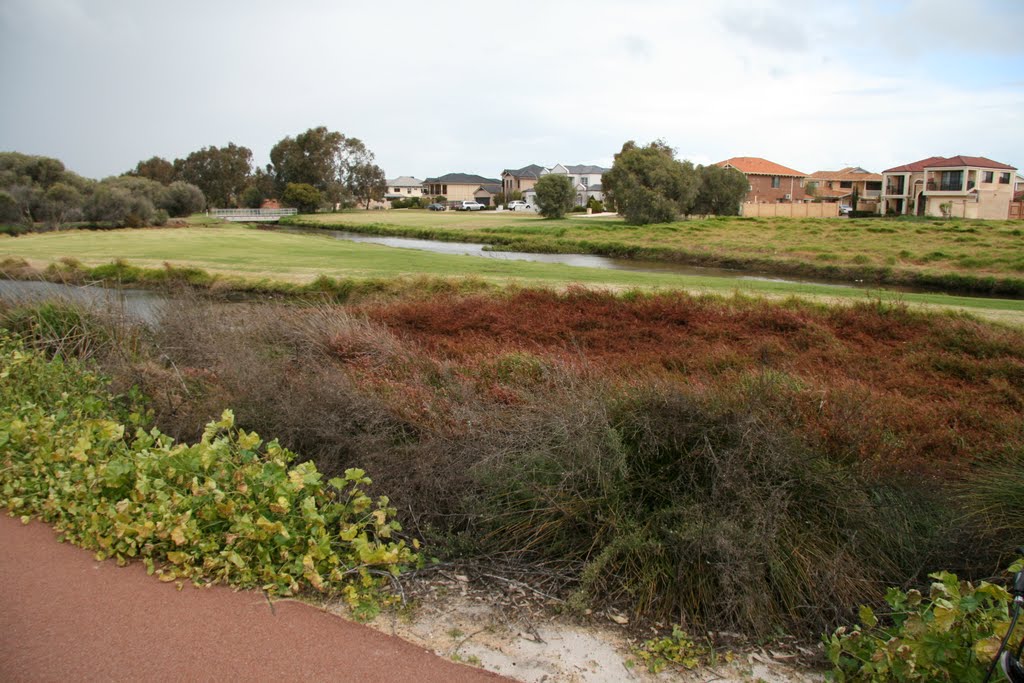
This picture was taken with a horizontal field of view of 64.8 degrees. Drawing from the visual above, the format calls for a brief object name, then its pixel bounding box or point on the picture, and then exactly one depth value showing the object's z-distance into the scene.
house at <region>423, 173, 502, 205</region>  142.38
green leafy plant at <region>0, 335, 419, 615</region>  4.88
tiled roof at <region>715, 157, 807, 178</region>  95.94
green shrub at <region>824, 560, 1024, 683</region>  3.57
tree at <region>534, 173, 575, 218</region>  83.31
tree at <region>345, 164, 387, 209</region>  118.00
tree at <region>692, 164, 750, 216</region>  74.69
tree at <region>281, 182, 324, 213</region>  106.00
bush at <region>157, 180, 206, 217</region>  82.81
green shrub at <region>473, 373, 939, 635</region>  4.68
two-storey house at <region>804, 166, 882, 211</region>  97.00
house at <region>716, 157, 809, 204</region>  96.00
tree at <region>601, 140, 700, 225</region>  67.62
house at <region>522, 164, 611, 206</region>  122.64
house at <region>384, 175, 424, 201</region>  155.88
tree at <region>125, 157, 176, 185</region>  116.94
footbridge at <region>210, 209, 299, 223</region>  87.25
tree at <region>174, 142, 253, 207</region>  116.62
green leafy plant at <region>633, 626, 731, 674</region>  4.19
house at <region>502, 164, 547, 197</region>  133.25
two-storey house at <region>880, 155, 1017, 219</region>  73.44
